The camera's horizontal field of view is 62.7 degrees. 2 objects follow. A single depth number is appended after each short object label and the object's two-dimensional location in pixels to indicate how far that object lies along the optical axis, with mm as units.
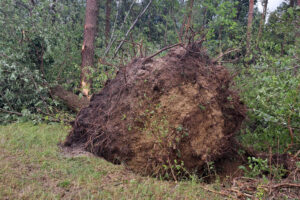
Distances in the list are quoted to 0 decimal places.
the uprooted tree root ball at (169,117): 4449
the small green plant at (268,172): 3783
